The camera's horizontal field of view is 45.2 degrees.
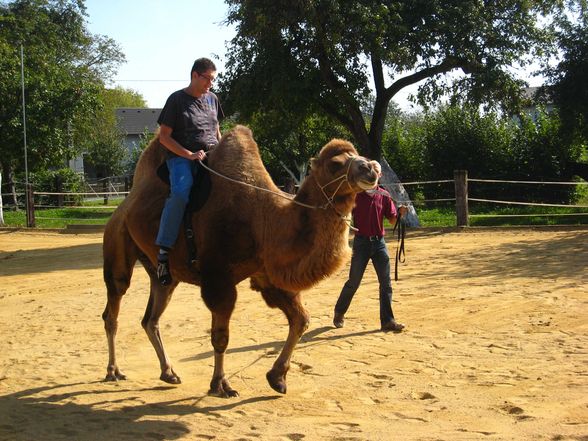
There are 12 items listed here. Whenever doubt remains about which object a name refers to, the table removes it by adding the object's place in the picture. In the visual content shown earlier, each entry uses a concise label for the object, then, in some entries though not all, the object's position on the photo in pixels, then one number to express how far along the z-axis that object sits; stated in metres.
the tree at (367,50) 20.97
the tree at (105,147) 55.50
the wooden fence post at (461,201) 20.97
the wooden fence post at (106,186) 40.38
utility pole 27.00
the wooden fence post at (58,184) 37.28
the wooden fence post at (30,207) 27.00
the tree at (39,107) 32.12
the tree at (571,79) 23.61
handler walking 8.72
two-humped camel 5.78
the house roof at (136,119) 76.38
